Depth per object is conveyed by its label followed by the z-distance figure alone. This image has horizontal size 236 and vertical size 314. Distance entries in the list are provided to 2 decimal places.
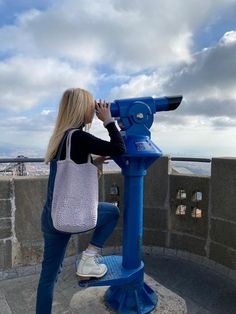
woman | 2.10
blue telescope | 2.35
